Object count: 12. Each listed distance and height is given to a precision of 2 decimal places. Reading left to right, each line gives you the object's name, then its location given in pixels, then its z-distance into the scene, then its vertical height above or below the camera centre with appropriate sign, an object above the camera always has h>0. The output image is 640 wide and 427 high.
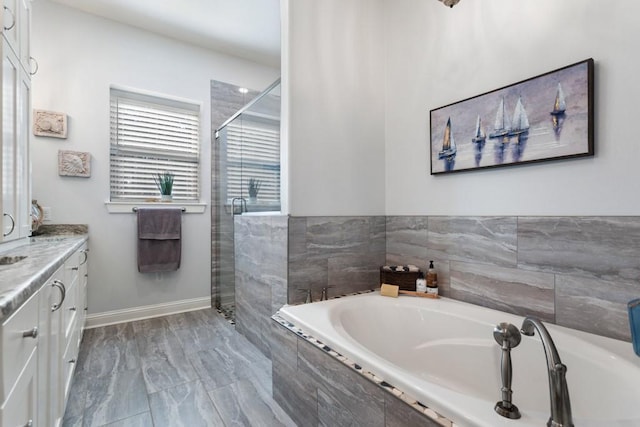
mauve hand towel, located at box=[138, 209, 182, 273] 3.04 -0.26
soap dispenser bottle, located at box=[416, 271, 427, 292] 1.95 -0.45
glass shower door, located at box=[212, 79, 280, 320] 2.31 +0.35
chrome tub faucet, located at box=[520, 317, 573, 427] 0.74 -0.44
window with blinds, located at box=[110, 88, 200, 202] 3.07 +0.72
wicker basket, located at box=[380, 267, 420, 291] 2.00 -0.42
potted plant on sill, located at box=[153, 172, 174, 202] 3.22 +0.30
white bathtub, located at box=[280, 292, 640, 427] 0.92 -0.57
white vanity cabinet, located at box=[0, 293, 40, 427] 0.69 -0.40
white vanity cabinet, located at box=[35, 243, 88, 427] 1.10 -0.57
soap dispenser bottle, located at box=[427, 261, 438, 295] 1.93 -0.42
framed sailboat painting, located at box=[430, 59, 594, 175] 1.36 +0.47
